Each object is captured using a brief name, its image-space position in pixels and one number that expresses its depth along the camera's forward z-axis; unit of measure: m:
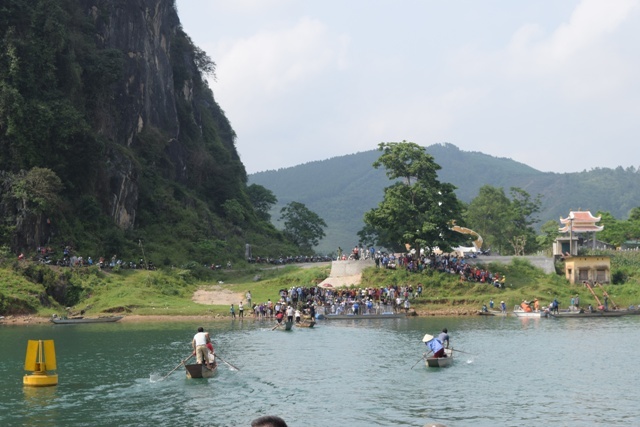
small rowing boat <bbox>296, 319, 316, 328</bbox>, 61.00
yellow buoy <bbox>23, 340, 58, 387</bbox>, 34.69
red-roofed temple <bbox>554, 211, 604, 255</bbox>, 99.19
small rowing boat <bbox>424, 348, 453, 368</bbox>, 40.19
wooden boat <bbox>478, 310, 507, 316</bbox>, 70.31
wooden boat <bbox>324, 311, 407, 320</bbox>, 68.88
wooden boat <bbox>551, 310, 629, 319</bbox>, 69.62
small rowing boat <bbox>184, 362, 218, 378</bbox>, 36.50
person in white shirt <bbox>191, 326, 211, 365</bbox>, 36.75
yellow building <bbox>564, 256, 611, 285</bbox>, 81.00
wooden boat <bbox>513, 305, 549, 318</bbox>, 69.50
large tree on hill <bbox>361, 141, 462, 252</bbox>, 77.56
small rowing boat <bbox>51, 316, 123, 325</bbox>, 64.65
